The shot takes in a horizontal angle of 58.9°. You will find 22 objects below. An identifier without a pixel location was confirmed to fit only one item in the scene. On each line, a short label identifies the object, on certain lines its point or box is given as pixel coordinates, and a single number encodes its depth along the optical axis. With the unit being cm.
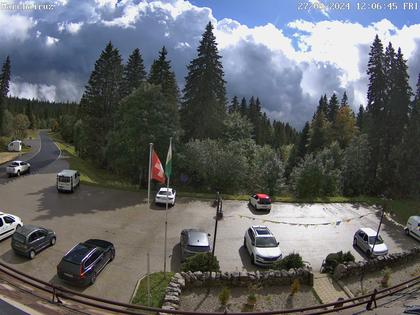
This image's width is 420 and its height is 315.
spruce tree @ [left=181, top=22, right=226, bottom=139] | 5278
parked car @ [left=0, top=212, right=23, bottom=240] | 2252
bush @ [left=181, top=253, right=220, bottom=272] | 1886
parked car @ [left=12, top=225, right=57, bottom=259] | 2022
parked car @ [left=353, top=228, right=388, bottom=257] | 2503
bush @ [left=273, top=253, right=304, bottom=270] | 1997
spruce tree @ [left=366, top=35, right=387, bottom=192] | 4841
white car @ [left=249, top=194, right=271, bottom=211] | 3372
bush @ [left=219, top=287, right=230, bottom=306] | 1591
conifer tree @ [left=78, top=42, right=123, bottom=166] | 5556
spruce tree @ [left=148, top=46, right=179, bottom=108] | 5391
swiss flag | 1827
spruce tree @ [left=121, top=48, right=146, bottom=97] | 5678
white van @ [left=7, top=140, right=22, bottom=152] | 6896
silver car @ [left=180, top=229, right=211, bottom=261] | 2183
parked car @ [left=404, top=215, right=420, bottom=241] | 3008
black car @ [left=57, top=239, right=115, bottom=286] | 1769
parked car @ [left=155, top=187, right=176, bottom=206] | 3244
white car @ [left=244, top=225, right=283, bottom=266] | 2209
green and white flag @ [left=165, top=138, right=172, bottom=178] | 1830
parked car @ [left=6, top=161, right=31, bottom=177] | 3994
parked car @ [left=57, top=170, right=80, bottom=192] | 3478
